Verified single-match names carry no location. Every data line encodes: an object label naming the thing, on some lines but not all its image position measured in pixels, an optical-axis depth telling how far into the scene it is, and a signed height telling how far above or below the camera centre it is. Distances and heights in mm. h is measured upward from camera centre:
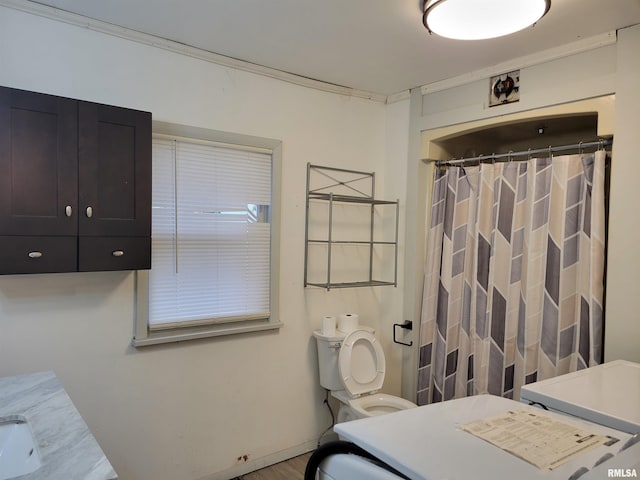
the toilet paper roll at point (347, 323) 2896 -683
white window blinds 2352 -87
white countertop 1084 -653
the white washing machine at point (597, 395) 1376 -612
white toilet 2727 -983
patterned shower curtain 2266 -296
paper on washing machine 1105 -596
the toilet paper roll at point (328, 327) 2830 -693
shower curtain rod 2238 +440
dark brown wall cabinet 1755 +142
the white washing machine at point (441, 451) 1030 -600
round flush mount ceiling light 1615 +829
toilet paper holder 3098 -745
